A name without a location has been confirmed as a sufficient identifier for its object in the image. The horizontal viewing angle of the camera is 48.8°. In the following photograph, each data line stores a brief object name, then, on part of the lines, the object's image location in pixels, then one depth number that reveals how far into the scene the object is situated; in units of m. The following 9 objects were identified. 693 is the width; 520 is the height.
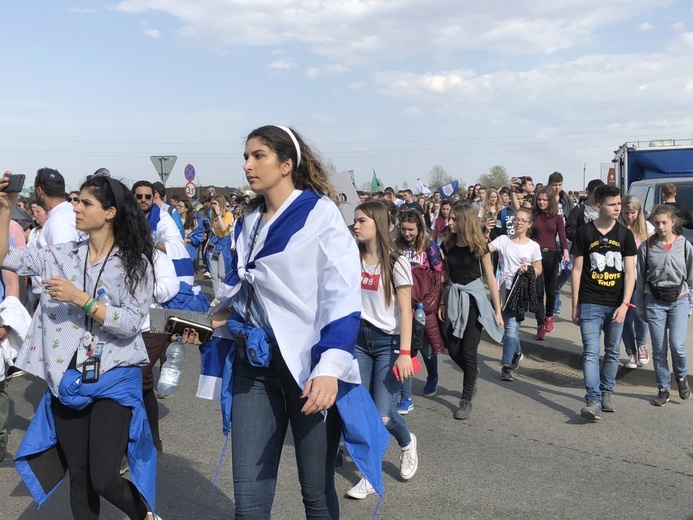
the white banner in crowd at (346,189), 6.55
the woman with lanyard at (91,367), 3.33
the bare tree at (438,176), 72.79
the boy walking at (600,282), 6.14
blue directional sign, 26.92
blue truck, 15.07
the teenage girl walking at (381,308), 4.70
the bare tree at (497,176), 71.12
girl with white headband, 2.80
